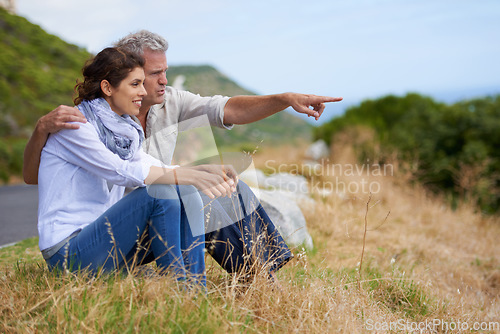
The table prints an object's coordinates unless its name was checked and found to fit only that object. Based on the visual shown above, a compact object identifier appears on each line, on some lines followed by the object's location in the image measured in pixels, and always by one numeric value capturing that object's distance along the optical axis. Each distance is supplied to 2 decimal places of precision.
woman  2.43
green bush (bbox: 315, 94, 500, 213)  9.23
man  2.69
